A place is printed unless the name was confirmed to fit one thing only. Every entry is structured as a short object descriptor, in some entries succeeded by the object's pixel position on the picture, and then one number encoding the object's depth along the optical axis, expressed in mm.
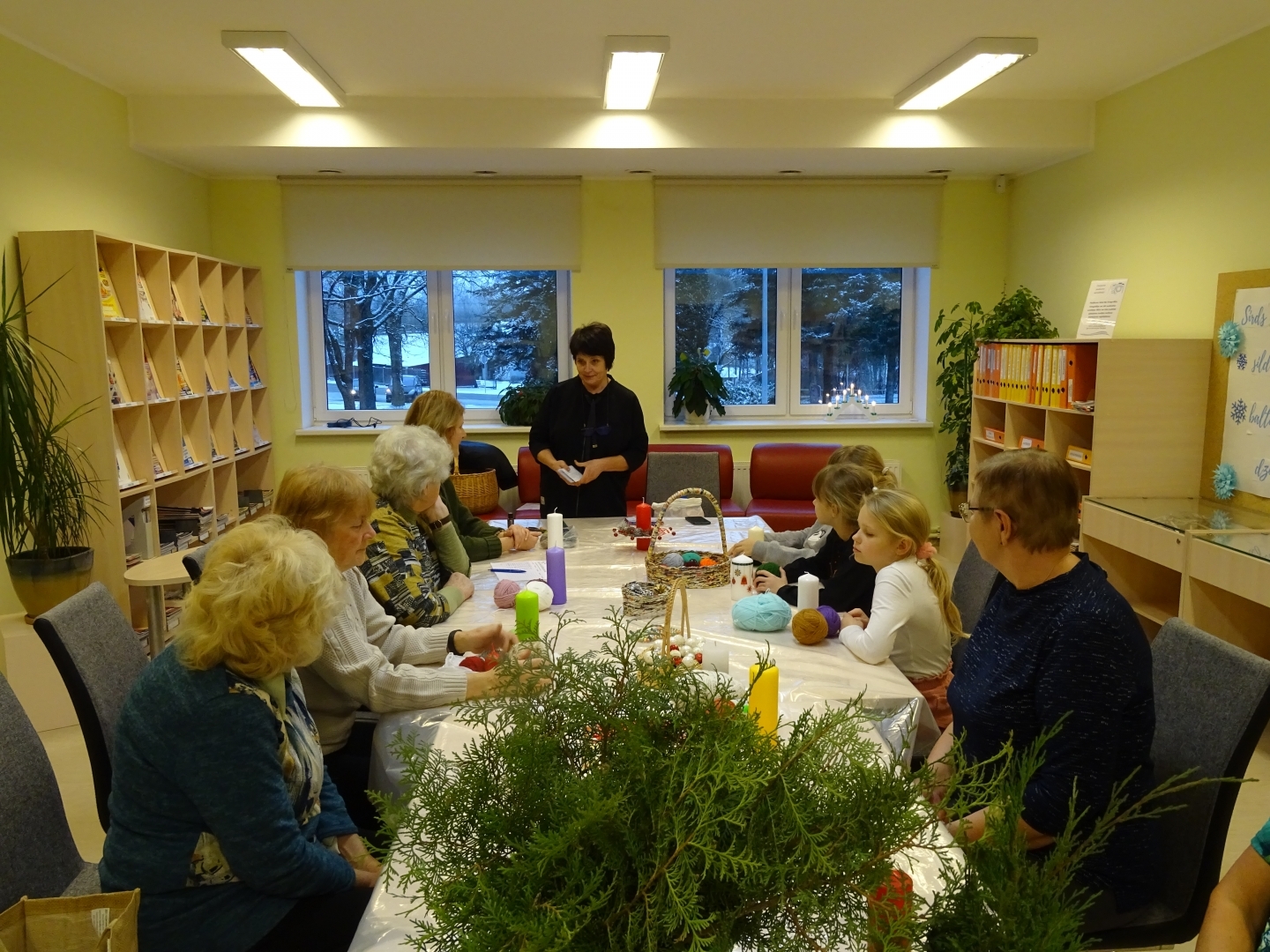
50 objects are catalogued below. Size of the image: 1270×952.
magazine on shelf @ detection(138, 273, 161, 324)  4601
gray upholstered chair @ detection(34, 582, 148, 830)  2062
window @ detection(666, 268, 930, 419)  6773
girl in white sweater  2375
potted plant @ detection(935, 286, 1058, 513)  5637
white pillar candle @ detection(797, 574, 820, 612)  2607
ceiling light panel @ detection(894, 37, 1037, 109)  4070
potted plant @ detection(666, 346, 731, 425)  6477
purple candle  2879
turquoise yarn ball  2586
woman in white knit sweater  2129
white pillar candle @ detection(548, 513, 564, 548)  3305
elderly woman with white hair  2615
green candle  2547
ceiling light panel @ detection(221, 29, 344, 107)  3908
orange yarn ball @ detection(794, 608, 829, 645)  2479
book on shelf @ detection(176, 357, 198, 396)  5098
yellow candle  1810
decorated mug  2994
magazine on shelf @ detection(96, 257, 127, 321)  4277
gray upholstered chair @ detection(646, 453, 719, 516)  4984
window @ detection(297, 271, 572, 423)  6684
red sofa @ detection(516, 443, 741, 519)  6230
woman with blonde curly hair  1539
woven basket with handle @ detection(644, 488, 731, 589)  2996
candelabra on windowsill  6902
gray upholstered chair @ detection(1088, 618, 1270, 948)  1654
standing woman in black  4438
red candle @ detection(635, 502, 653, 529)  3881
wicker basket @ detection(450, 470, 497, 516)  5773
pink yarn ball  2889
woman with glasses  1596
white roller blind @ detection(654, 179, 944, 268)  6344
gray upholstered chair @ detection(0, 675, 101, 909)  1750
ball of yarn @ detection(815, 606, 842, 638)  2529
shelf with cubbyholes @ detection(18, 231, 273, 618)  4145
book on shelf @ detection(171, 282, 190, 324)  4969
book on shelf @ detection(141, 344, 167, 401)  4645
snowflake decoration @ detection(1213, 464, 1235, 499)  4215
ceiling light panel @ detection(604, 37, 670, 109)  3947
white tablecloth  1399
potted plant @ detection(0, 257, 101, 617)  3582
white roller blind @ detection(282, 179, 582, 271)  6223
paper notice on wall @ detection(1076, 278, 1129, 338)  4863
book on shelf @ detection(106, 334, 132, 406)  4309
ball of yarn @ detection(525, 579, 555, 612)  2775
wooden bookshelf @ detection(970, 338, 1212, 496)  4367
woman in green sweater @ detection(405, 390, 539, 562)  3449
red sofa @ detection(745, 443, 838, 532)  6309
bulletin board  4000
